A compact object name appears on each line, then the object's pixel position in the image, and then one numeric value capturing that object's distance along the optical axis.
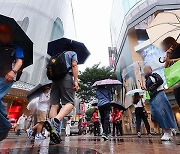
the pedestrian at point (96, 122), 7.09
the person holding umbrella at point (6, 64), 1.36
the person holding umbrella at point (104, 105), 3.03
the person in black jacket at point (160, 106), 2.40
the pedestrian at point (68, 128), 8.26
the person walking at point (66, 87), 1.90
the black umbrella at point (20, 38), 1.51
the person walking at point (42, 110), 3.42
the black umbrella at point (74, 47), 2.37
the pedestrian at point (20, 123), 7.58
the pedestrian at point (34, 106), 3.80
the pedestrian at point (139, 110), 4.62
